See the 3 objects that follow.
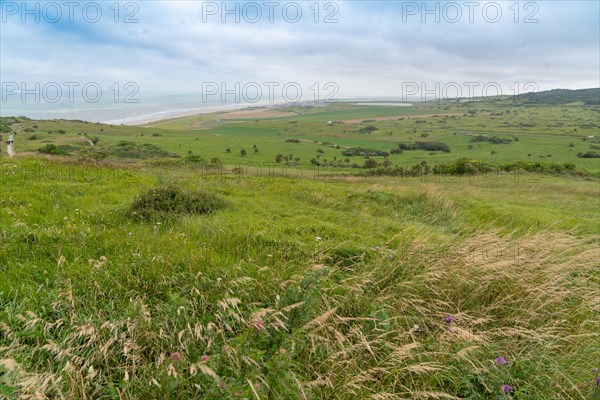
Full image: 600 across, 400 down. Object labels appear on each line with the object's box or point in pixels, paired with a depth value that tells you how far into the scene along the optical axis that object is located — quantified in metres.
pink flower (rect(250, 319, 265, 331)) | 2.99
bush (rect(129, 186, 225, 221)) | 7.40
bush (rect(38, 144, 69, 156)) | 38.79
